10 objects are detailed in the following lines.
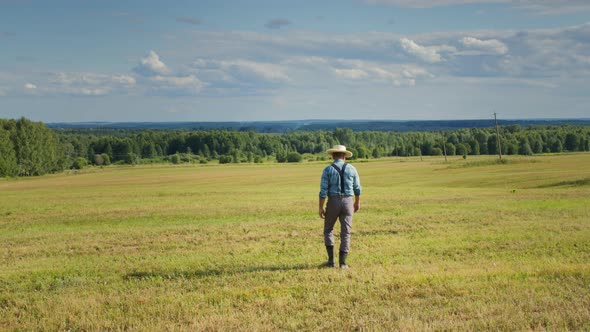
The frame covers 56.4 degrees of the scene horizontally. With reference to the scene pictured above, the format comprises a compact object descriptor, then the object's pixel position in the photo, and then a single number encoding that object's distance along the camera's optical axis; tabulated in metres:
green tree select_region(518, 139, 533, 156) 160.65
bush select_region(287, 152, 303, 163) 155.40
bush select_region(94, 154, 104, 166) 171.25
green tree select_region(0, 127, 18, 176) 111.38
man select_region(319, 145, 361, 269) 12.66
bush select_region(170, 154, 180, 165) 171.46
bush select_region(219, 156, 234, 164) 157.25
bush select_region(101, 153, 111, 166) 172.38
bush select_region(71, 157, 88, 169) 153.75
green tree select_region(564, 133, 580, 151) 169.41
